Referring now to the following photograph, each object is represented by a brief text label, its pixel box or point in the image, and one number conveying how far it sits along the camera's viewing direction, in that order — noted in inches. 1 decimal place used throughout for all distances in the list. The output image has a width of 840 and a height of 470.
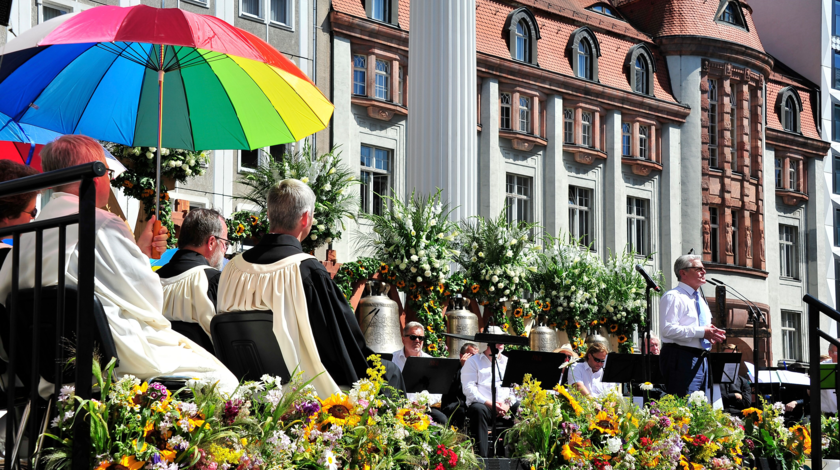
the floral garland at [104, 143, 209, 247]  429.1
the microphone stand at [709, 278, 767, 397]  477.7
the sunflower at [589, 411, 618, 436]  241.3
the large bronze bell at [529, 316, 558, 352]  711.1
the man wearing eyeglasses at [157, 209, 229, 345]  219.1
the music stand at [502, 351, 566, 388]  368.5
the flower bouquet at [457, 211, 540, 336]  603.8
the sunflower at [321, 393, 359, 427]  168.6
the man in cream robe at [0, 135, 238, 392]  144.3
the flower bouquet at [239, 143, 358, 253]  502.6
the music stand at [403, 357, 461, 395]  363.9
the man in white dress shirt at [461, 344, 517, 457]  417.1
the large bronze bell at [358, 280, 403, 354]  583.9
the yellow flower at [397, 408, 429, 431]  179.8
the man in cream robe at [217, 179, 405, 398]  188.1
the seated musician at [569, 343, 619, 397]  507.8
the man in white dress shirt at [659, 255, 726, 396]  344.8
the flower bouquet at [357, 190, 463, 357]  552.1
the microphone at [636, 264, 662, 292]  404.2
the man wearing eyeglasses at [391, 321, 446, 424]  447.5
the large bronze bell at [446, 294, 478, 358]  600.4
